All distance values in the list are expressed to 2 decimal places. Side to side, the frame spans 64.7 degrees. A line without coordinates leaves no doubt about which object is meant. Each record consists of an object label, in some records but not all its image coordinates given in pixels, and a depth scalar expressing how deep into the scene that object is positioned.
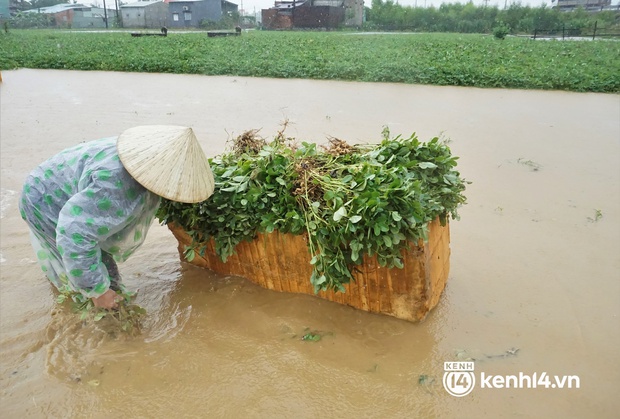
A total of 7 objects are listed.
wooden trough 2.64
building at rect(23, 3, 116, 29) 42.77
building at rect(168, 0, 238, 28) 40.47
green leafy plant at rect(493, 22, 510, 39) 22.36
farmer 2.21
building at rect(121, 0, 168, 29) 40.47
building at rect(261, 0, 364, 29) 34.00
